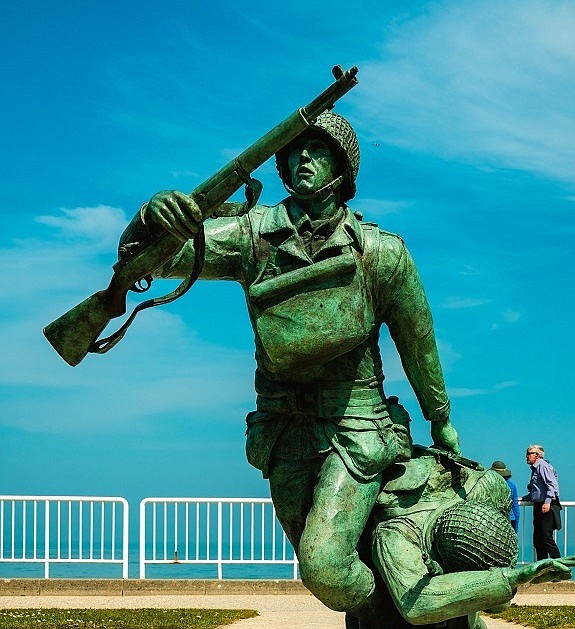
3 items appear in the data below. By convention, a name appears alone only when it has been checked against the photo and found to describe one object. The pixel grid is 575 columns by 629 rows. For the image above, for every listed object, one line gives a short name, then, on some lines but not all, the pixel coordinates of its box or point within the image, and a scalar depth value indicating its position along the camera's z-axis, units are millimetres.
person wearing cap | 13291
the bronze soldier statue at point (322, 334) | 6051
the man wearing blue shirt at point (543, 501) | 16047
